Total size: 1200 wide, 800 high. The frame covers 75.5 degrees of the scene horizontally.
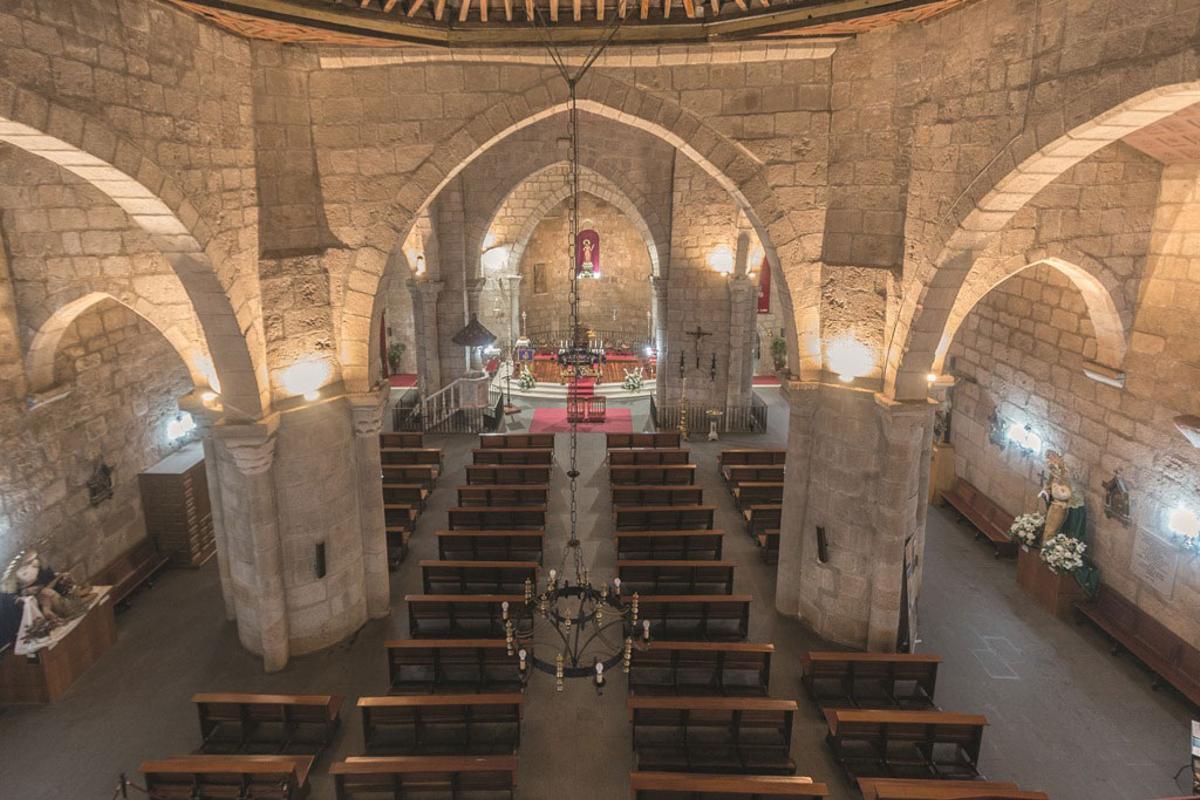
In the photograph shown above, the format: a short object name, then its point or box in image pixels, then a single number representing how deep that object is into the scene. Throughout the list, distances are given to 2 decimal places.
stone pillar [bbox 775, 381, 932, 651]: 8.53
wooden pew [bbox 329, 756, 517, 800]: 6.58
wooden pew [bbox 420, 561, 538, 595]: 9.98
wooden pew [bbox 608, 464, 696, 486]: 13.27
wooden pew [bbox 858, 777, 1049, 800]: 6.21
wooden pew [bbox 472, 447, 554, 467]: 13.97
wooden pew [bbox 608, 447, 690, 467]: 13.85
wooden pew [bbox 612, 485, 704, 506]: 12.38
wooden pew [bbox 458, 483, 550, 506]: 12.23
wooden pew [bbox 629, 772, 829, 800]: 6.27
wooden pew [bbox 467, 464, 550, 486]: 13.17
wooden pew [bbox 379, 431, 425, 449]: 14.99
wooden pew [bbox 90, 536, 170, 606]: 10.30
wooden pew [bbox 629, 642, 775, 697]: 8.09
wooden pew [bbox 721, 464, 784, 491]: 13.41
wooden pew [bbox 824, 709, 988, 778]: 7.14
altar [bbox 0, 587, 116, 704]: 8.27
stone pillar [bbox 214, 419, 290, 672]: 8.21
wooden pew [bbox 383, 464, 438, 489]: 13.51
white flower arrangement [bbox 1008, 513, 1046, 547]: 10.45
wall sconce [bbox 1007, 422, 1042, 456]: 11.41
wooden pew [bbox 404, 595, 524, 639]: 9.21
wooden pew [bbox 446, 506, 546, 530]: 11.63
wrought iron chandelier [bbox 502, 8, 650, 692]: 6.09
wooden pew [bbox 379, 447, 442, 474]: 14.23
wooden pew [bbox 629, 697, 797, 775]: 7.23
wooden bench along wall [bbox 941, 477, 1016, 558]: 11.72
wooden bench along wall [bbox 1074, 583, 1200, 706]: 8.45
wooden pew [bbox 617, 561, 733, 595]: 10.02
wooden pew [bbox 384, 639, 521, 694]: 8.23
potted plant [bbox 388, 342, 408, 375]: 22.66
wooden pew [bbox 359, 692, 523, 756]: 7.37
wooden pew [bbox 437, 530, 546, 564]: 10.80
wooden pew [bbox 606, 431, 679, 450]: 15.04
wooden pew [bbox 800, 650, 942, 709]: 8.09
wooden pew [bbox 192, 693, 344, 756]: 7.45
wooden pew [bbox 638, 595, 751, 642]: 9.19
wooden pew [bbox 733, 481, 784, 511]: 12.89
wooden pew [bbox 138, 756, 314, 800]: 6.55
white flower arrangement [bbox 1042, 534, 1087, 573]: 9.84
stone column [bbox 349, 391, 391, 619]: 9.12
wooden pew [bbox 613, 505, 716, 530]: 11.69
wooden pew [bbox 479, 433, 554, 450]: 14.74
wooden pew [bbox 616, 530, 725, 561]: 10.78
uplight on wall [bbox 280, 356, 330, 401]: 8.45
